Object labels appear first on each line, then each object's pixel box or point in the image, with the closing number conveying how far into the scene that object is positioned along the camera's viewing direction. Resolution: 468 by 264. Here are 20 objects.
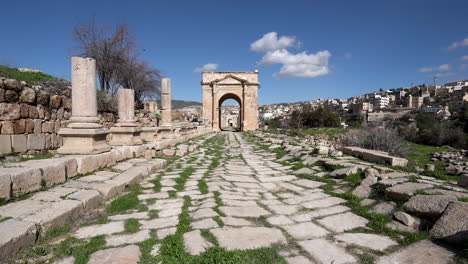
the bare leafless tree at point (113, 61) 17.34
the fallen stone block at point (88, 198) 3.07
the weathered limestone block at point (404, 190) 3.01
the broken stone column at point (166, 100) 12.41
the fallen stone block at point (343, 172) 4.53
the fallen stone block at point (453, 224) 2.11
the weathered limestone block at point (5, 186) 2.81
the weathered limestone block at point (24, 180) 2.99
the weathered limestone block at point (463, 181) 3.57
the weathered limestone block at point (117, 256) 1.99
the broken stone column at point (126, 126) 7.35
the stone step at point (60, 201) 2.17
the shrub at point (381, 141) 9.15
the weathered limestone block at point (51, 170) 3.49
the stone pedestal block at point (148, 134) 9.91
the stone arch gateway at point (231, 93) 29.77
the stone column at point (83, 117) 4.90
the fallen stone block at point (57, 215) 2.42
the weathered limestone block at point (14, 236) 1.97
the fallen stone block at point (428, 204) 2.54
